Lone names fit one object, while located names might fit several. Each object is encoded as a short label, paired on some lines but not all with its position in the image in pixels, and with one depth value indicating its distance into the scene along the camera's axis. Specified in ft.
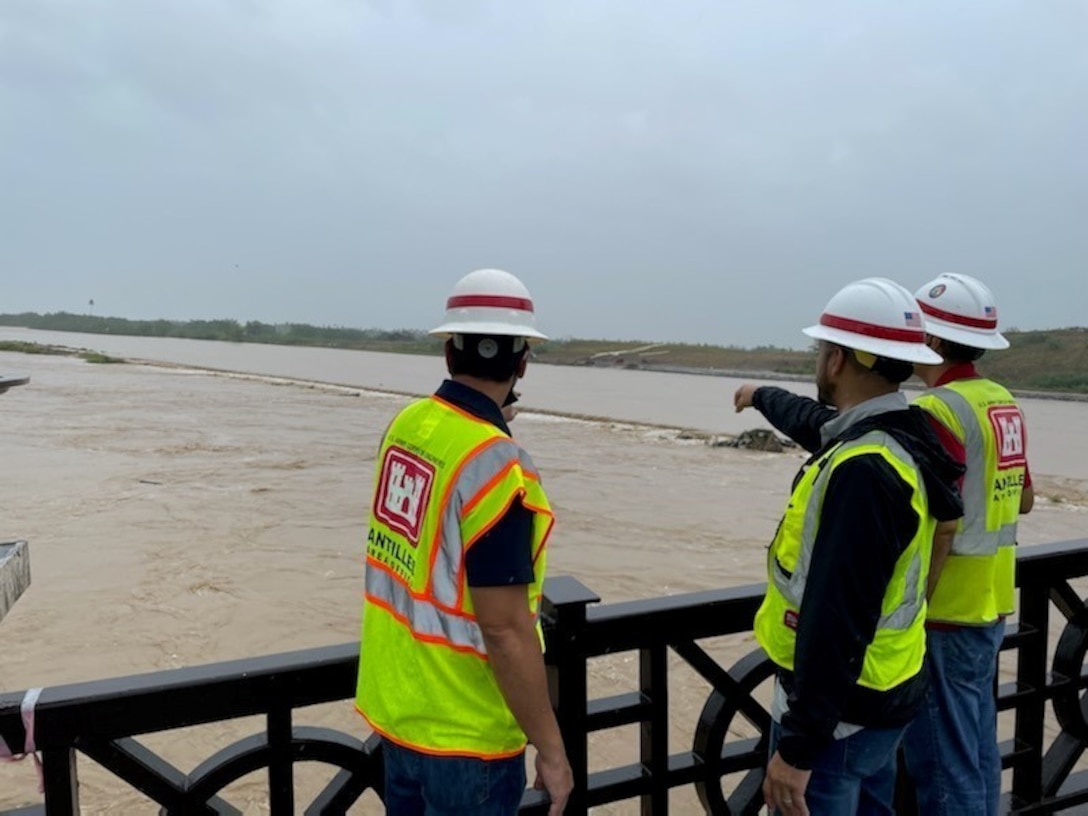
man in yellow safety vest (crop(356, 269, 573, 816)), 5.56
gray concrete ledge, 5.21
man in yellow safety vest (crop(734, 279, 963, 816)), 5.98
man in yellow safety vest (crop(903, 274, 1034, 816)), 8.45
